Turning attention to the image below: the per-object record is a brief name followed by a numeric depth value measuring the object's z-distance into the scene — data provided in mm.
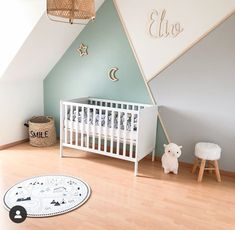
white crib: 2961
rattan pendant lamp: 1847
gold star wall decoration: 3723
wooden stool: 2818
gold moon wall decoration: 3561
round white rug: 2166
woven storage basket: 3756
